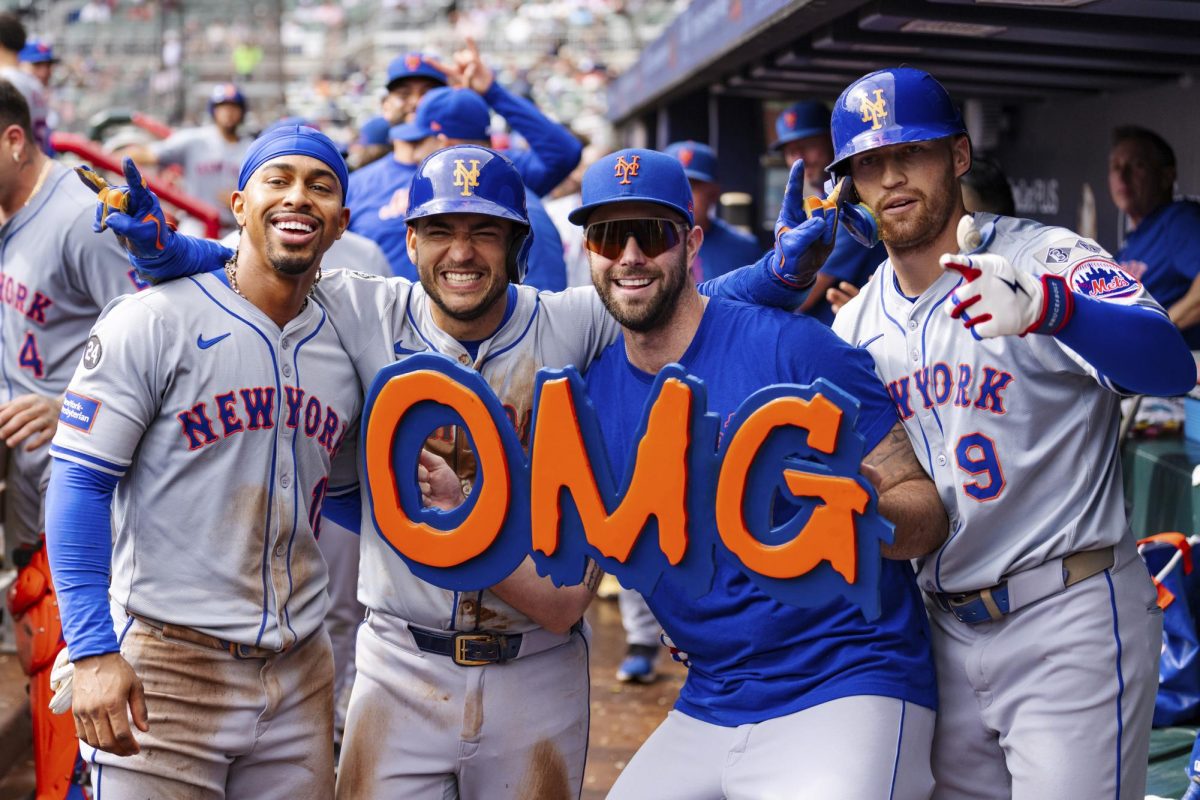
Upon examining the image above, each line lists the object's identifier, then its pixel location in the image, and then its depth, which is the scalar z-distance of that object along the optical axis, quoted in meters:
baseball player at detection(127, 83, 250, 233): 10.34
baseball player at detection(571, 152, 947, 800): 2.89
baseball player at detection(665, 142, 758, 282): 6.57
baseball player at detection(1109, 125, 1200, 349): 5.52
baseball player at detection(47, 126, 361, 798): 2.95
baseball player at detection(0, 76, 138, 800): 4.41
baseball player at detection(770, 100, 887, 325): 6.30
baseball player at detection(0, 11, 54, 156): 4.62
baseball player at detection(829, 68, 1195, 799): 2.97
